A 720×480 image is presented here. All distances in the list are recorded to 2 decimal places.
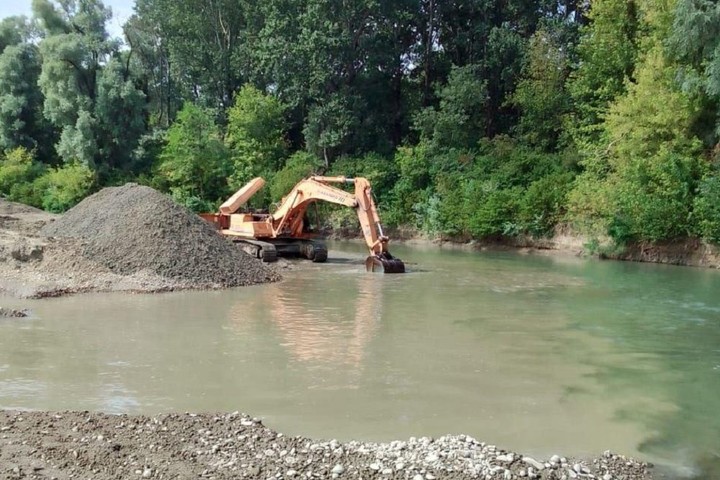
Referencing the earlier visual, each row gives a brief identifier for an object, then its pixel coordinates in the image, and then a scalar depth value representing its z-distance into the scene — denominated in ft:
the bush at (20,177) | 135.85
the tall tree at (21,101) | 146.00
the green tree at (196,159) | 130.21
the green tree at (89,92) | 135.54
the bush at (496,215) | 100.32
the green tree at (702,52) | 75.92
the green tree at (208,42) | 149.07
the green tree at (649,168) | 81.35
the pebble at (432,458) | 18.85
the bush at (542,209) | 97.40
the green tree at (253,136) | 132.67
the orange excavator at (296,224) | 64.69
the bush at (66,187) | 130.41
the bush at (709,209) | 76.33
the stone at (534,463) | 18.97
